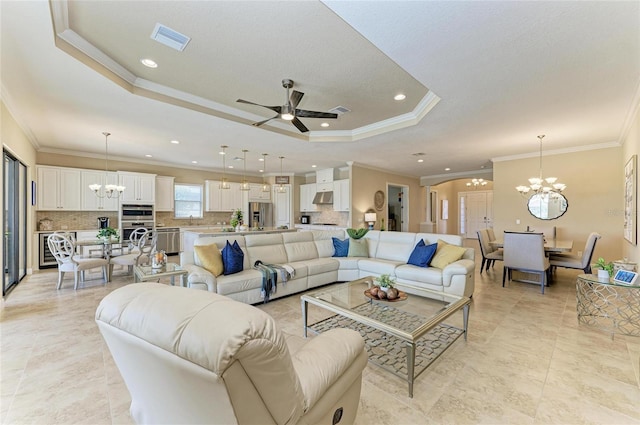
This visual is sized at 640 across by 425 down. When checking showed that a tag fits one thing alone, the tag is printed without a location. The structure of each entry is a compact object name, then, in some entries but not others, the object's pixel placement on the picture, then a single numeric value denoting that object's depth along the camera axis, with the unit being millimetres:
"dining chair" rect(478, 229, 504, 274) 5398
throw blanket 3799
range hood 8397
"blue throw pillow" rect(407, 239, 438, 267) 4215
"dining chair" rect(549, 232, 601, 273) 4271
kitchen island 4812
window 8516
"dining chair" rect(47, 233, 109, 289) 4461
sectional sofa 3643
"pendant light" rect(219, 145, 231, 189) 6002
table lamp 7914
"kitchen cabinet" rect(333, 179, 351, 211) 7762
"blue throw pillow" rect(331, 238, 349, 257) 5204
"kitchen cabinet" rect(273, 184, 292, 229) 9698
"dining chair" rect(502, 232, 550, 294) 4395
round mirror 6219
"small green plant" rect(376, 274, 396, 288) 2832
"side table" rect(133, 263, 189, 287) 3199
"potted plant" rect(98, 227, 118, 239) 5042
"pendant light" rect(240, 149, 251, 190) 6459
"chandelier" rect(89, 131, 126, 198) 6836
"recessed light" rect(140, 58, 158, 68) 2875
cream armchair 797
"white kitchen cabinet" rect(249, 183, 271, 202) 9522
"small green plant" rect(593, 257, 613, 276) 3018
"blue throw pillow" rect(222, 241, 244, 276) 3803
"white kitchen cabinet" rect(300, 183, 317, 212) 9141
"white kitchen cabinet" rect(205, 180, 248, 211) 8820
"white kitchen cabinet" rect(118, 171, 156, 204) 7148
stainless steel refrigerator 9492
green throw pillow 5176
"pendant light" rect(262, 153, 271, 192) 7106
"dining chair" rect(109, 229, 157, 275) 4969
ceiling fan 3137
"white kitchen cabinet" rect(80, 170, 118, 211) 6664
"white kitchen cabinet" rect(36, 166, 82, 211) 6082
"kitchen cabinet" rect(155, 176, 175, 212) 7859
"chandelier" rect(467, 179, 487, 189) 10477
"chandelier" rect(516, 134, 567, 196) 5432
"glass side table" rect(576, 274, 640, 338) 2875
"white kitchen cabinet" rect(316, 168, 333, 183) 8484
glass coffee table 2182
